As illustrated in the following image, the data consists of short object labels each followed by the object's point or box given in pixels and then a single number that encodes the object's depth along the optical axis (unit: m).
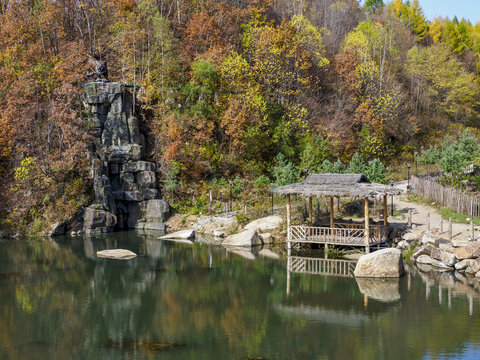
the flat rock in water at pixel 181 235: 37.06
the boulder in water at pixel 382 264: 24.33
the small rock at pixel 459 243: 25.81
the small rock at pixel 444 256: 25.62
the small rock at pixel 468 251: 24.98
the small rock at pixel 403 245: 28.66
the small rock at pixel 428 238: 27.08
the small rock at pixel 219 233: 37.25
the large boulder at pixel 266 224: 34.94
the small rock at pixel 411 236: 28.84
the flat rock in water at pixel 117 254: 30.23
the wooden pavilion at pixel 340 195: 27.58
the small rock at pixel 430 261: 26.00
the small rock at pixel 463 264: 25.12
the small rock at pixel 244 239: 33.41
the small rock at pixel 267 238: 34.41
